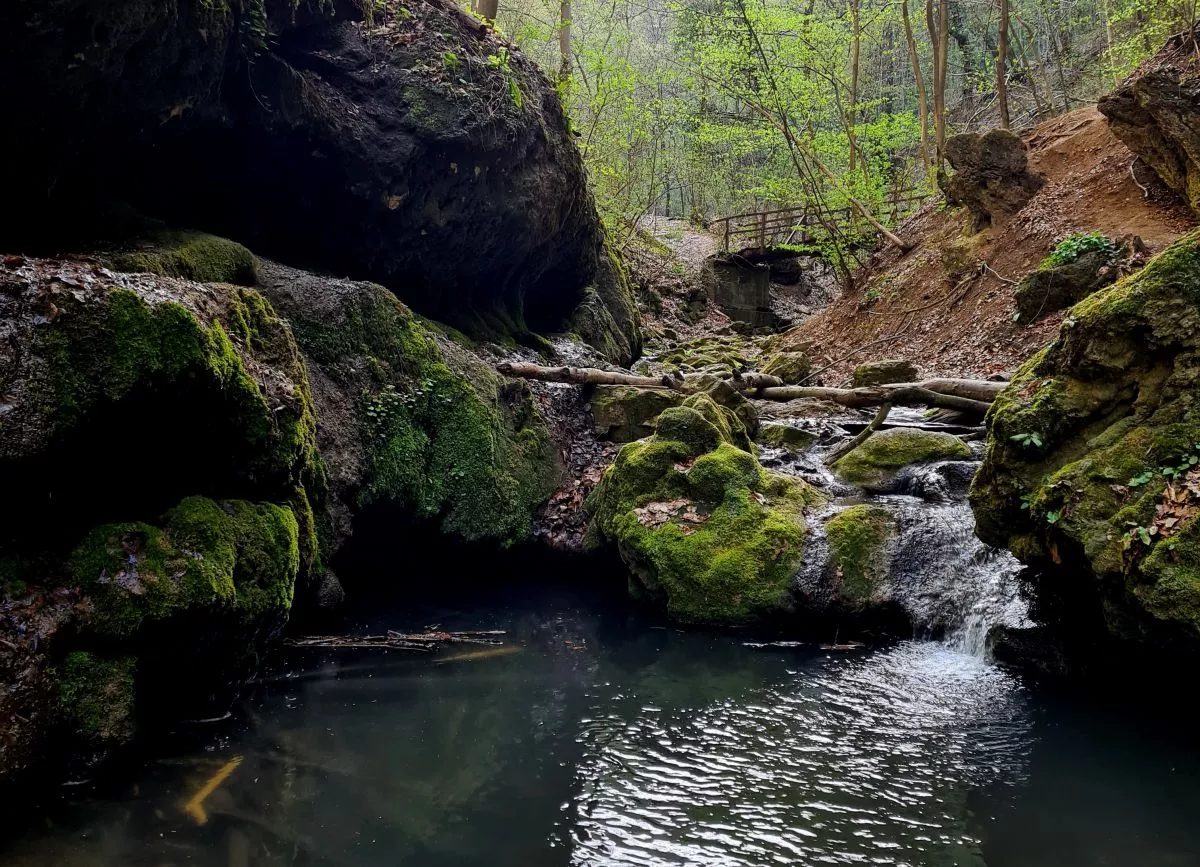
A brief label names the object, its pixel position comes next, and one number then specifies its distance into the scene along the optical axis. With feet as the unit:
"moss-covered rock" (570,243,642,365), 50.72
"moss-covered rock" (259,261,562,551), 24.29
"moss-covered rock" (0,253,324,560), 12.47
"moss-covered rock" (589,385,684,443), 35.40
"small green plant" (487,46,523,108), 32.01
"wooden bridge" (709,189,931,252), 72.69
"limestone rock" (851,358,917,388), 42.65
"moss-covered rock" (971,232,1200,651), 14.84
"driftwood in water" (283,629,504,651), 21.68
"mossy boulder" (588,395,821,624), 24.31
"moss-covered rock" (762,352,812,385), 50.16
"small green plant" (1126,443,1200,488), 15.14
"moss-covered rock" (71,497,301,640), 13.32
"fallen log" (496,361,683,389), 35.91
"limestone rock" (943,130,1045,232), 54.39
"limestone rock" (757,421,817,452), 35.60
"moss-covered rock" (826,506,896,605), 23.66
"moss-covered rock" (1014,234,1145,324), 40.55
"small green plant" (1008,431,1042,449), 18.11
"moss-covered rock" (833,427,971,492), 29.60
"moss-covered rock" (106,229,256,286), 20.04
